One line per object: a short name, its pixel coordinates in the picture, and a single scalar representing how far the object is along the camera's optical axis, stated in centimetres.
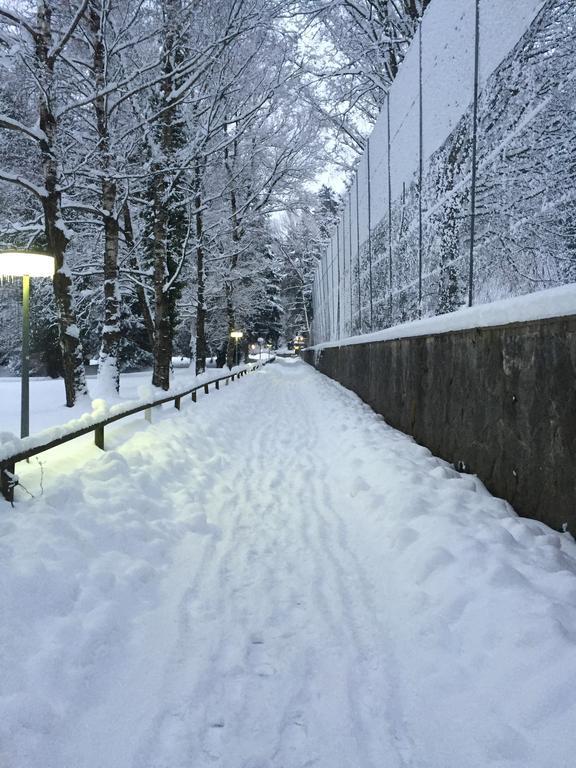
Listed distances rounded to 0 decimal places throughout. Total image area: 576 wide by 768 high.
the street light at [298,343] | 8072
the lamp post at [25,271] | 478
